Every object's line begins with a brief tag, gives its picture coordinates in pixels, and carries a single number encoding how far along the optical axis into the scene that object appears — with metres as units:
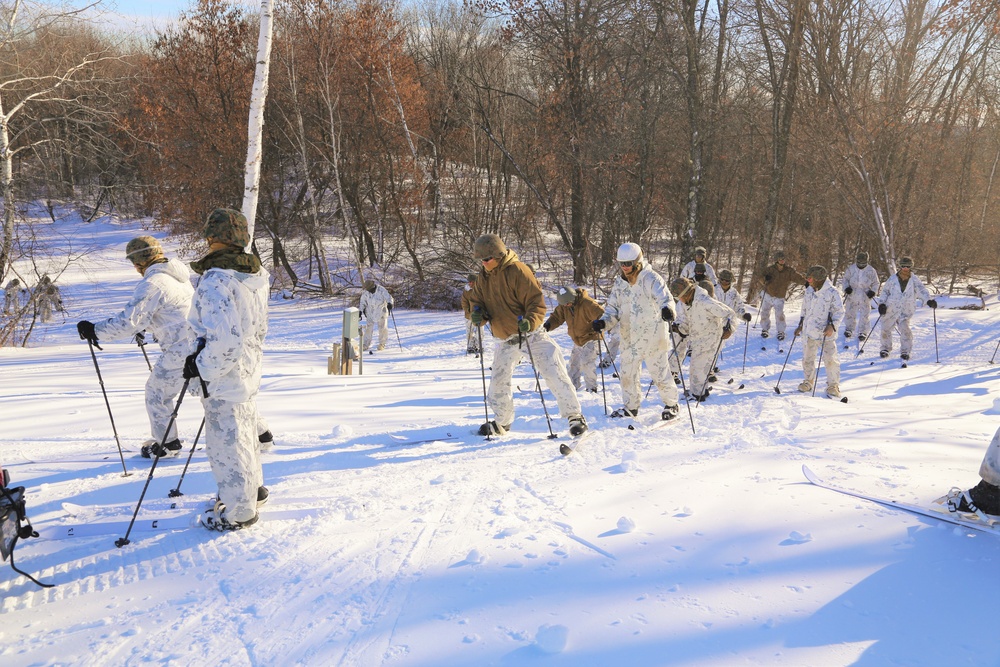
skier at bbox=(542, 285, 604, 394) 6.96
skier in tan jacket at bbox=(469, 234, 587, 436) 5.32
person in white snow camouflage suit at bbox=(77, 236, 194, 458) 4.65
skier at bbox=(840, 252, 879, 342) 12.83
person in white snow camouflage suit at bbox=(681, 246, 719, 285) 10.31
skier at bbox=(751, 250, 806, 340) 13.45
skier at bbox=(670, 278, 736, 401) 8.14
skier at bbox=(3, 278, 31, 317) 13.58
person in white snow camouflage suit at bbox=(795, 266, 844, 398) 8.74
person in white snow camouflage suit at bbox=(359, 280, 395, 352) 13.47
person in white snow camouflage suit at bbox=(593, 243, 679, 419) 6.36
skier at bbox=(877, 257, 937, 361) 11.41
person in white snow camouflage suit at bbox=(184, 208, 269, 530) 3.40
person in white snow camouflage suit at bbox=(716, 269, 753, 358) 11.23
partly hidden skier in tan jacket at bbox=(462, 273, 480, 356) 12.67
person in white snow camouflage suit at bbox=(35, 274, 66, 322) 14.28
